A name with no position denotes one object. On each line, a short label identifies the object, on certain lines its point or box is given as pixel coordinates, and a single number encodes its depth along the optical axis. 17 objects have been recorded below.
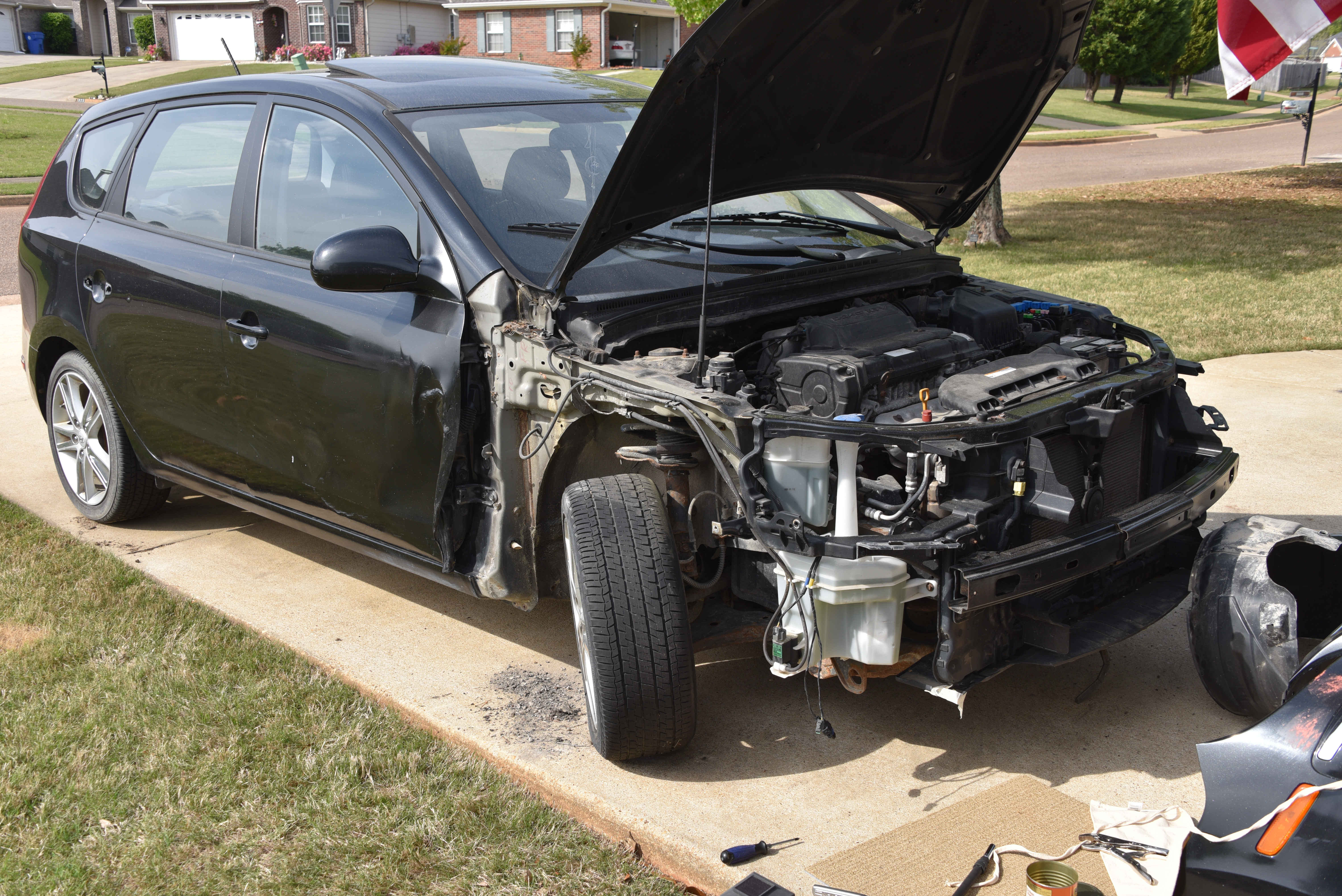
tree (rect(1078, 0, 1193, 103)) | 39.19
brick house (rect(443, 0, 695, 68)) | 46.16
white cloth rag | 2.74
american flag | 6.59
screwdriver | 2.98
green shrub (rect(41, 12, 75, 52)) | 60.12
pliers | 2.84
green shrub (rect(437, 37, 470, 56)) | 44.16
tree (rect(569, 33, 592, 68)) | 44.66
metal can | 2.61
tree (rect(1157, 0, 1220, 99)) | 44.28
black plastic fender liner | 3.49
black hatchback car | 3.15
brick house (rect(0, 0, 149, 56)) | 58.97
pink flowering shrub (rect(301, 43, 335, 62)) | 46.28
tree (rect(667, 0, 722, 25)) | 16.08
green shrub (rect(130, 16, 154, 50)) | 56.28
